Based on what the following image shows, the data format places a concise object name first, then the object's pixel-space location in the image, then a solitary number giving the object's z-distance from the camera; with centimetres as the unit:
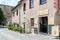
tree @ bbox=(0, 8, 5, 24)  2252
